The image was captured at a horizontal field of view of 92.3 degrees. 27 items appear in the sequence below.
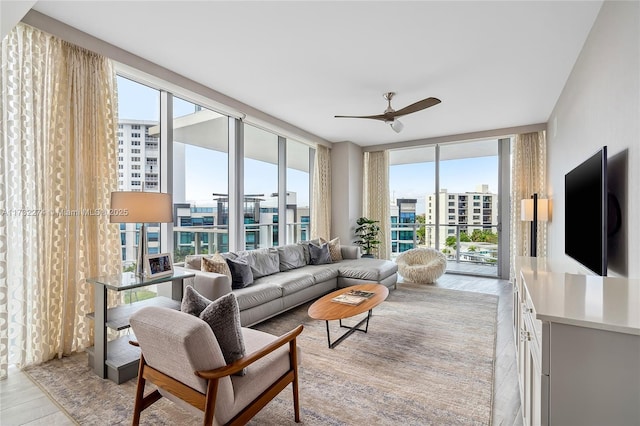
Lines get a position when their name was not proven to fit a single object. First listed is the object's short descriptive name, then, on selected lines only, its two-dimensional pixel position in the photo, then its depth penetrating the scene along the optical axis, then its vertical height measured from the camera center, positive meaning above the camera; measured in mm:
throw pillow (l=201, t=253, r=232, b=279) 3160 -570
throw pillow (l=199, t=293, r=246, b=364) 1471 -552
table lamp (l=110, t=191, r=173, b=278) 2389 +22
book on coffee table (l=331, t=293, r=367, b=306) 2936 -866
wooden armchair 1312 -769
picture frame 2551 -464
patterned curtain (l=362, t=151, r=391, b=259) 6707 +380
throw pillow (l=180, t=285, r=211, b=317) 1640 -496
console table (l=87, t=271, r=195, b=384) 2227 -911
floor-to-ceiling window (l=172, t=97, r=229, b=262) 3861 +424
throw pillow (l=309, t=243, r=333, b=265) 4855 -695
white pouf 5168 -937
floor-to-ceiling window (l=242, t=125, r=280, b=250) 4875 +381
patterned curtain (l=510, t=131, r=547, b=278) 5125 +570
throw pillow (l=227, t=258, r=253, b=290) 3336 -694
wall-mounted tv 1699 -9
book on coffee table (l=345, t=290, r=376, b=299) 3148 -859
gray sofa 2945 -848
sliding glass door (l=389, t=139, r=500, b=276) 5984 +200
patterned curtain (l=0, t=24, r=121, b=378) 2309 +162
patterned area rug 1854 -1234
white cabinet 984 -502
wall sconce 4309 +7
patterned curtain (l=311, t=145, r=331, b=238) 6105 +303
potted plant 6453 -501
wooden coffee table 2660 -891
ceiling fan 3338 +1176
